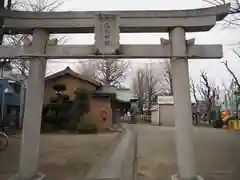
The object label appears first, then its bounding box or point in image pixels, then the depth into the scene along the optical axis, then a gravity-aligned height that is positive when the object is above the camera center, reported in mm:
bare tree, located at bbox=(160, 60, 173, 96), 29763 +4832
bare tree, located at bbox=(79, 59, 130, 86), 30884 +6747
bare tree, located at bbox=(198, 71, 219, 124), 22601 +2367
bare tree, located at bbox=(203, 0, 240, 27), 7186 +3825
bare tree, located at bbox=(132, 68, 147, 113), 36675 +4991
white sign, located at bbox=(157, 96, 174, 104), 21997 +1328
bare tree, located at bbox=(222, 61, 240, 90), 16265 +3405
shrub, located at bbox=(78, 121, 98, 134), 14018 -1165
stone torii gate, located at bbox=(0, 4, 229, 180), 4716 +1624
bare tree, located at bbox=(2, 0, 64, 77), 8513 +4195
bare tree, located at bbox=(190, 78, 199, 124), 26465 +2792
